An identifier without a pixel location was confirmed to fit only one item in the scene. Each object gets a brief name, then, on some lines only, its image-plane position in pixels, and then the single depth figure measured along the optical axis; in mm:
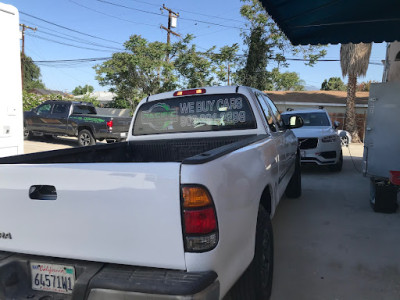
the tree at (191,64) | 22312
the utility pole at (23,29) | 30259
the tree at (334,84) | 55531
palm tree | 19641
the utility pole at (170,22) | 25911
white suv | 8609
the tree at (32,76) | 60784
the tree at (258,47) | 21594
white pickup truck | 1784
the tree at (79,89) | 75438
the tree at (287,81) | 52281
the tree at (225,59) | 23047
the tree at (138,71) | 20875
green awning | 5789
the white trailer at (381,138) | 5535
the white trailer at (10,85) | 5395
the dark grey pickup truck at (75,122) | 13242
